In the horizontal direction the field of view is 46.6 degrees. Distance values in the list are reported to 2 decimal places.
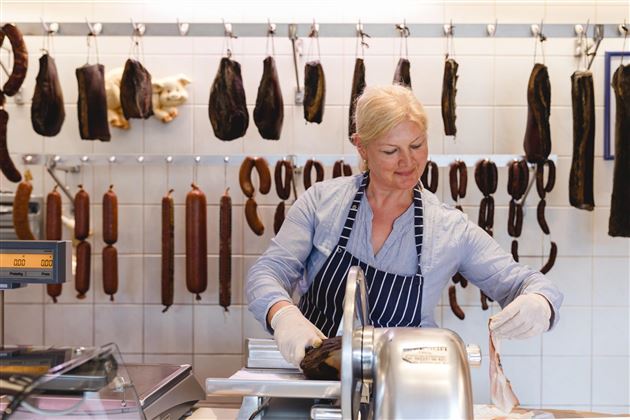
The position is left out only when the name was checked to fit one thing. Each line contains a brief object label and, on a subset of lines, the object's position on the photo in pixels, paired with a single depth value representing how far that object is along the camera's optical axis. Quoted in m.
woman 2.56
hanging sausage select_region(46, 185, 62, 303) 3.57
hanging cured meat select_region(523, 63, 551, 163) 3.57
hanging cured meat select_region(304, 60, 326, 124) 3.59
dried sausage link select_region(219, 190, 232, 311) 3.64
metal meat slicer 1.23
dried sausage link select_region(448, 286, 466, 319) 3.72
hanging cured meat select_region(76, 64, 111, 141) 3.59
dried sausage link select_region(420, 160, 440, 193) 3.59
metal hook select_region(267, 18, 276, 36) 3.49
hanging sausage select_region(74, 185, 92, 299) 3.57
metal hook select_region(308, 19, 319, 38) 3.48
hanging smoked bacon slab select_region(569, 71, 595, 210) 3.55
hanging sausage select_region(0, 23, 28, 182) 3.41
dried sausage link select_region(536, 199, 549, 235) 3.69
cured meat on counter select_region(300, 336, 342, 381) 1.54
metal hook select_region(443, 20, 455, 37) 3.51
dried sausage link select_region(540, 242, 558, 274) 3.69
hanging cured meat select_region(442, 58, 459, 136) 3.56
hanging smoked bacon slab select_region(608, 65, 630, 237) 3.52
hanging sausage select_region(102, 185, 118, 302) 3.62
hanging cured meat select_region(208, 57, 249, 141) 3.57
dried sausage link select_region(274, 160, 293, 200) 3.58
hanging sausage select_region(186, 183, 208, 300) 3.58
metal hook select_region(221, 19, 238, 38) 3.46
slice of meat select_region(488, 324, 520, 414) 1.95
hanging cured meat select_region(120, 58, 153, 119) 3.60
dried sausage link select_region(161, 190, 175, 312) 3.64
